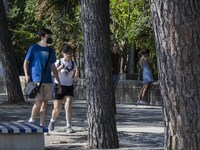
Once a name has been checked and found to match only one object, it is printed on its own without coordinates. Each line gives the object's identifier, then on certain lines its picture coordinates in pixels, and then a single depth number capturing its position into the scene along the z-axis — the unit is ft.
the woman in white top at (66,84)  41.04
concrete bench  30.94
